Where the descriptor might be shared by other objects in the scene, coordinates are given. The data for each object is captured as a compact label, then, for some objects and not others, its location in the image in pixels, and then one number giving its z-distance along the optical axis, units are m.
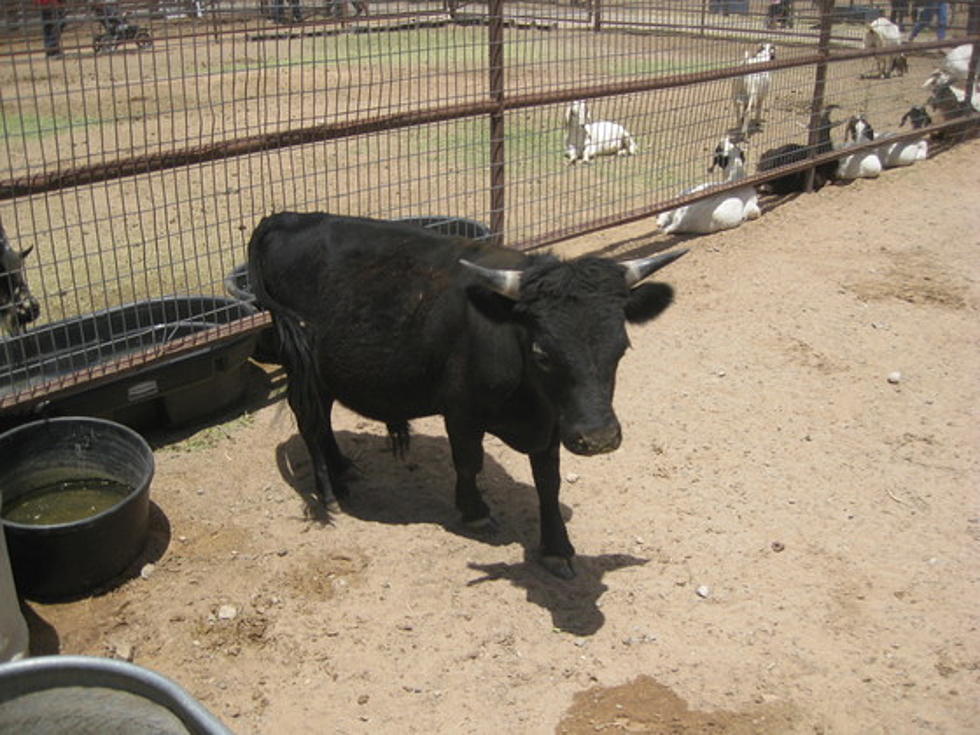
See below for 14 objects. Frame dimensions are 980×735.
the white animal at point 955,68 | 13.20
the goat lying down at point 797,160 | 9.73
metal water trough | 2.27
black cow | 3.52
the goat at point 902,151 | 10.73
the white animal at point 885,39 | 14.12
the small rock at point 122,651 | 3.69
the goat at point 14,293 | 5.20
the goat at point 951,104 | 12.31
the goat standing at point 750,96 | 11.09
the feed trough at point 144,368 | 4.94
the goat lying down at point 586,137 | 10.71
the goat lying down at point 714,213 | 8.71
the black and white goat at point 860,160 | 10.27
